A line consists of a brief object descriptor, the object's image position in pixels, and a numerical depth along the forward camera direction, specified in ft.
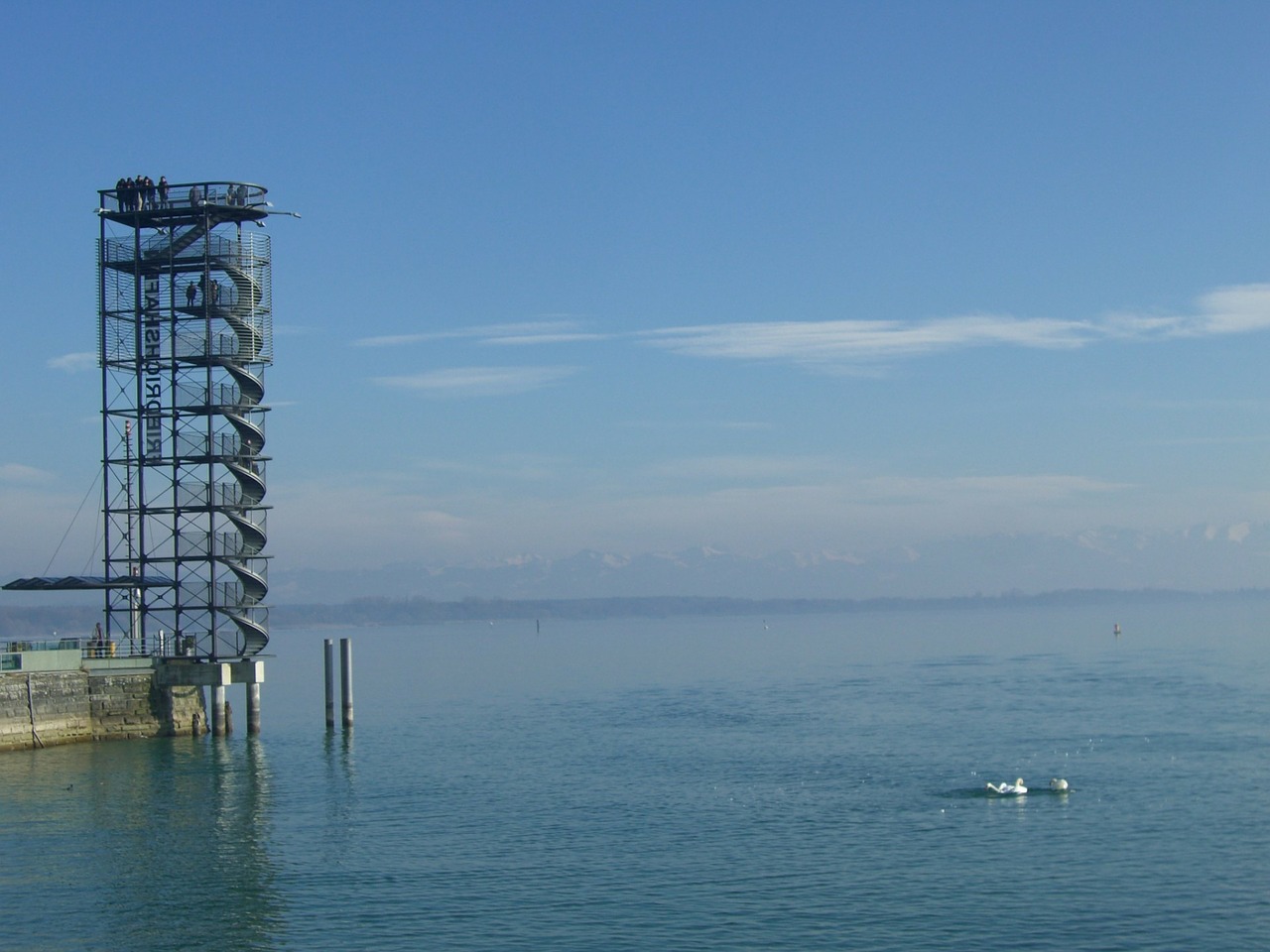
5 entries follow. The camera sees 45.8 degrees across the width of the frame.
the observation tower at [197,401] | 211.41
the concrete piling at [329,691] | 236.02
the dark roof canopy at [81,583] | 205.87
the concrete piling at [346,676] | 230.27
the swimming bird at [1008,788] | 165.07
